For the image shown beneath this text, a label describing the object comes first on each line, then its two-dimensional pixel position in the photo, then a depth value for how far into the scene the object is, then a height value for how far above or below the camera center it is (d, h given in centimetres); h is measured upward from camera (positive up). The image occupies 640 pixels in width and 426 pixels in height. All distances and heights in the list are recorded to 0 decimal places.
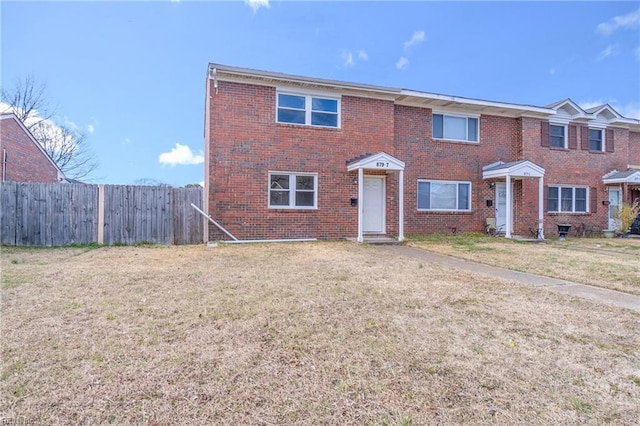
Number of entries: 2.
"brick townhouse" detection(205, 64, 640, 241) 1137 +221
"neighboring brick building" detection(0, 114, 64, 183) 1506 +292
